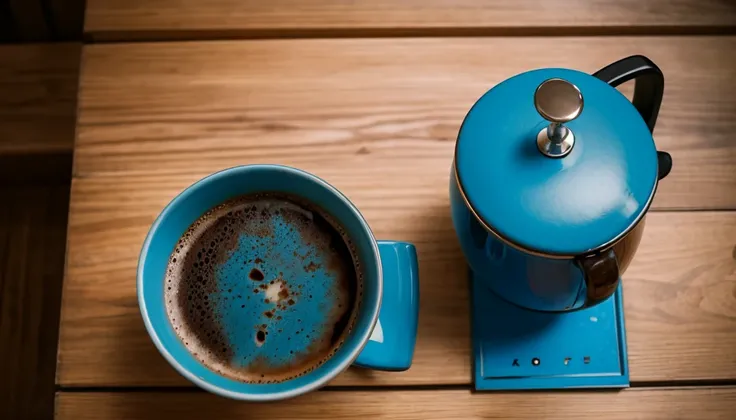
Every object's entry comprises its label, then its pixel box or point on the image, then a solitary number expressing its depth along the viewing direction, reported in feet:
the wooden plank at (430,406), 2.01
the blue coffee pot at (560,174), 1.54
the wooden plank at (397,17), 2.28
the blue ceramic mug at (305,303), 1.63
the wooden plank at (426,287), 2.04
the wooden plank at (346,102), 2.19
